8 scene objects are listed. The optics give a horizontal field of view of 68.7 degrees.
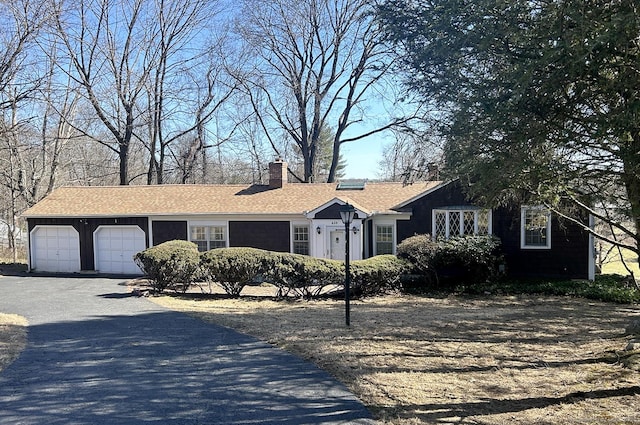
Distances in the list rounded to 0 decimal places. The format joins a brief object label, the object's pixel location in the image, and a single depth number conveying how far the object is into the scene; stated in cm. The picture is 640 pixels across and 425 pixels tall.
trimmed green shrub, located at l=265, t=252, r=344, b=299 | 1420
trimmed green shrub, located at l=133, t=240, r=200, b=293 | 1457
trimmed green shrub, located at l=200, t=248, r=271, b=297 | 1427
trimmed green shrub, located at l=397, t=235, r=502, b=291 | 1555
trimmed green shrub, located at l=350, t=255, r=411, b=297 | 1433
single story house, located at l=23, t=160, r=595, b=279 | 1656
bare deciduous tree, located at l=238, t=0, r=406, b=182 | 2880
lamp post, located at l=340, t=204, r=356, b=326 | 970
